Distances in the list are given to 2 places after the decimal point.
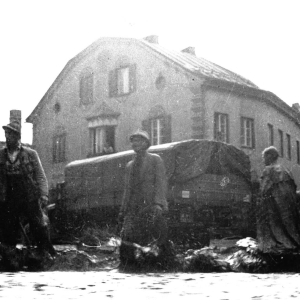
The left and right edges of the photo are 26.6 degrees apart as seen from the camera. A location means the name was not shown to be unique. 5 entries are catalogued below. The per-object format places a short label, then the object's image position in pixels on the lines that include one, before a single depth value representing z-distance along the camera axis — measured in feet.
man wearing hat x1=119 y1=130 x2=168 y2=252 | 29.53
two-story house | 88.99
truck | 50.26
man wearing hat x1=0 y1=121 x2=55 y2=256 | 30.42
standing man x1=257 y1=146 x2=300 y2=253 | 31.78
